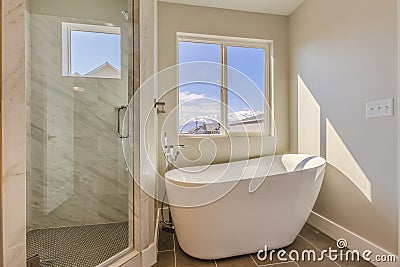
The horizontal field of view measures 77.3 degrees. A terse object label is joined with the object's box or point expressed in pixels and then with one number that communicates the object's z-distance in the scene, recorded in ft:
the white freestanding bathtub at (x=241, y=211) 5.95
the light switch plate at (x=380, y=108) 5.84
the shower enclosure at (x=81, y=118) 7.60
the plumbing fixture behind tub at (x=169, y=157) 8.14
